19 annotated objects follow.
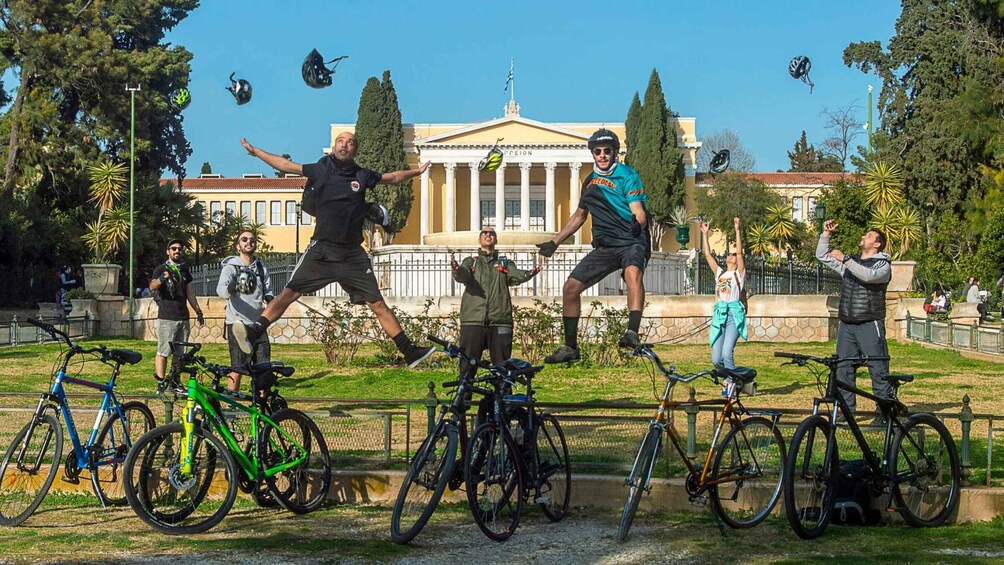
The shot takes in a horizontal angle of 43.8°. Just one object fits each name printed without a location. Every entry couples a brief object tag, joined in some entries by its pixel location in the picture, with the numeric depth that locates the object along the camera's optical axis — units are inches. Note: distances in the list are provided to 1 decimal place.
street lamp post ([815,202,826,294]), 1217.5
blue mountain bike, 326.3
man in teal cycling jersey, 340.5
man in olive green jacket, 414.6
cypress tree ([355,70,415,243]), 2783.0
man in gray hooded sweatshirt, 455.5
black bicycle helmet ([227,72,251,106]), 444.5
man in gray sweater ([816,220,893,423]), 411.2
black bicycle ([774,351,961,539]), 312.5
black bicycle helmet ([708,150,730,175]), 1428.4
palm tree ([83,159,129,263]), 1653.5
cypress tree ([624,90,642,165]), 2864.2
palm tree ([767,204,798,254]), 2050.9
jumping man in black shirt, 346.3
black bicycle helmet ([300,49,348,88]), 450.9
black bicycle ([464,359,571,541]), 304.7
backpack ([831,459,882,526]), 328.5
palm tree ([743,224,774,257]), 2094.0
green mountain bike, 310.3
